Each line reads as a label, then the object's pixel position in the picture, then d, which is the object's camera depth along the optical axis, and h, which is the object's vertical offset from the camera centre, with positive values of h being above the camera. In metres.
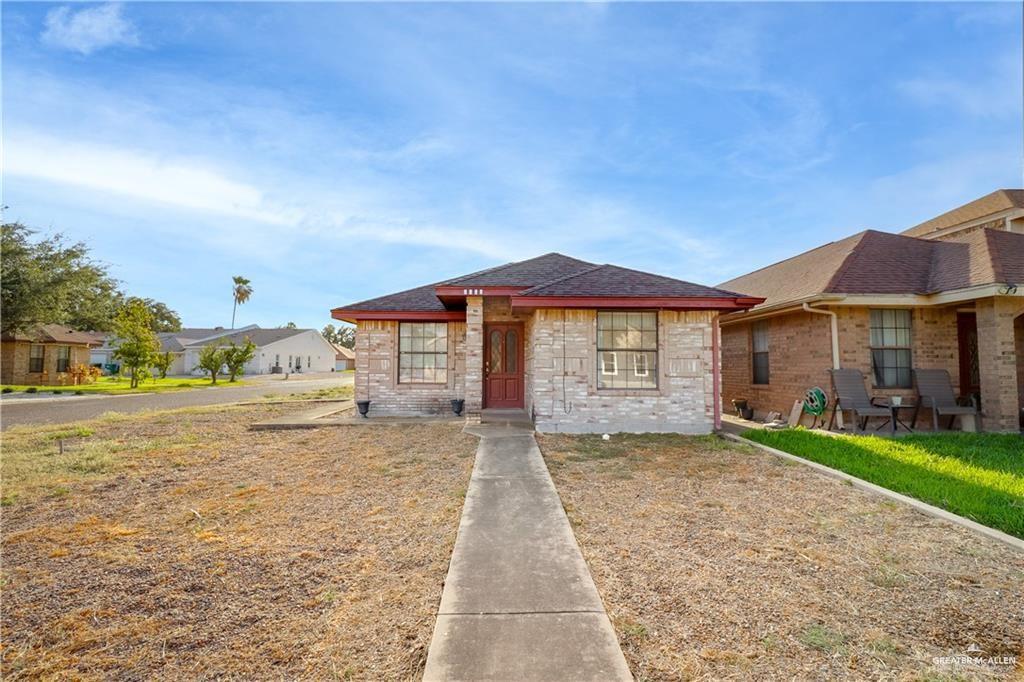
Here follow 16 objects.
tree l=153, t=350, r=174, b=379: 26.30 +0.11
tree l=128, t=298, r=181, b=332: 59.41 +6.33
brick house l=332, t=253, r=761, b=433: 9.30 +0.25
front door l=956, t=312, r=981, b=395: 10.11 +0.20
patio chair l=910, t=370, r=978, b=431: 9.20 -0.85
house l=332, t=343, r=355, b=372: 62.44 +0.14
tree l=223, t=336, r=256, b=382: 28.86 +0.43
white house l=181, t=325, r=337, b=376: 44.34 +1.33
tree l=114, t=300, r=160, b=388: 24.67 +1.12
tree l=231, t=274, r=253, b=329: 66.98 +10.85
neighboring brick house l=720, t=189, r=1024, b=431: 8.99 +0.91
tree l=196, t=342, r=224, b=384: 29.58 +0.18
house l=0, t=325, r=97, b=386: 26.86 +0.47
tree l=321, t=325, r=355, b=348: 91.44 +5.41
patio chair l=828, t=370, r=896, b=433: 9.20 -0.75
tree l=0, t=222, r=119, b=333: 22.61 +4.50
